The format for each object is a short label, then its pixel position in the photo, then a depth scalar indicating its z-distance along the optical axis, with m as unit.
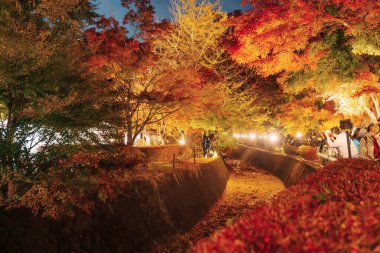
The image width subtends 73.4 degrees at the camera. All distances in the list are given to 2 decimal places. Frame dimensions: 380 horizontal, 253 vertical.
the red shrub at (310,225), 2.67
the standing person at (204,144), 22.52
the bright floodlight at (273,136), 33.97
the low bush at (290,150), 27.77
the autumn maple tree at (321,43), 10.02
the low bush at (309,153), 21.33
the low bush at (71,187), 5.99
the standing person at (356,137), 16.45
